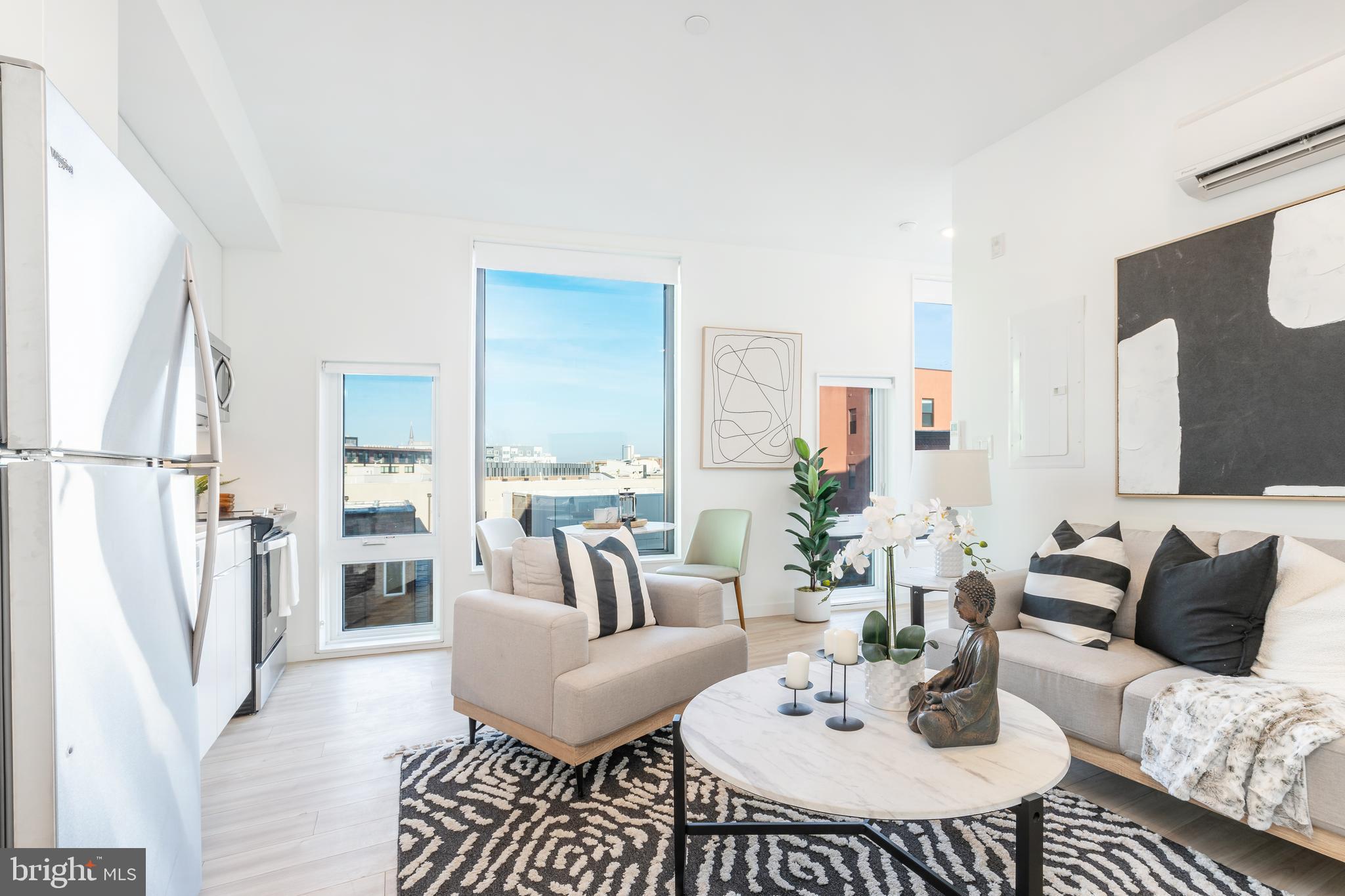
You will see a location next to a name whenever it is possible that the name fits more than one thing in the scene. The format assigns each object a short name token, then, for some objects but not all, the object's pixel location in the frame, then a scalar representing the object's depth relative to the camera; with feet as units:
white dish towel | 11.95
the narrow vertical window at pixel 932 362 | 19.02
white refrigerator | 3.21
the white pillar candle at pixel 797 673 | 6.20
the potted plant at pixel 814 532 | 16.71
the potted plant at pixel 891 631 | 6.18
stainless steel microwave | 10.91
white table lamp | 10.62
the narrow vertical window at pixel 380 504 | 14.58
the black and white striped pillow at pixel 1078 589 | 8.32
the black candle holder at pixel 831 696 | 6.44
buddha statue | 5.34
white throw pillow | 6.48
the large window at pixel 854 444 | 18.58
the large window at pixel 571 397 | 15.87
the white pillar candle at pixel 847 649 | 6.56
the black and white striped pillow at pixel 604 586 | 9.09
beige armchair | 7.63
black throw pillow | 7.05
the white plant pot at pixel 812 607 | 16.66
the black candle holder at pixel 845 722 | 5.78
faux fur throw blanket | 5.70
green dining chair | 15.23
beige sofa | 6.95
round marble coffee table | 4.56
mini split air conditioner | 7.28
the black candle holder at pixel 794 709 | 6.11
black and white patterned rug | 6.06
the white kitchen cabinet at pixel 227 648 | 8.33
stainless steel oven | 10.74
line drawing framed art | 16.97
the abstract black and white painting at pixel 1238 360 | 7.55
